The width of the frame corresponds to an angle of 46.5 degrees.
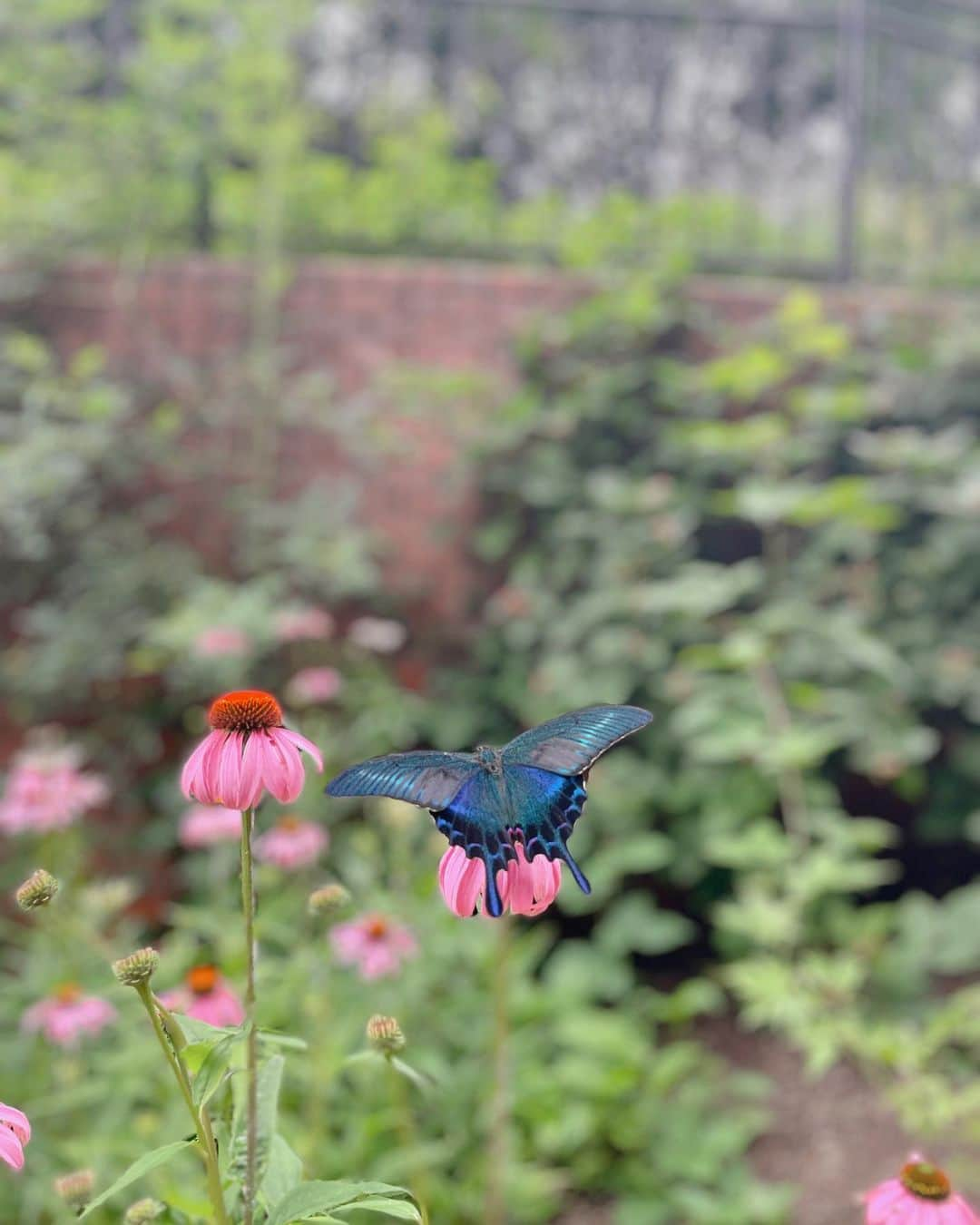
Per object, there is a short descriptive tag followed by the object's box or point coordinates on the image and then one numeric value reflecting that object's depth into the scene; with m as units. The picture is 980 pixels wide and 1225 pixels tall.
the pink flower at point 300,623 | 2.49
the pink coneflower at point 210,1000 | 1.19
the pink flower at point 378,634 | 2.60
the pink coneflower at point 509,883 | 0.64
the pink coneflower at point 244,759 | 0.67
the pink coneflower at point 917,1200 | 0.77
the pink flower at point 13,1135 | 0.63
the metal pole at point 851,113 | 3.35
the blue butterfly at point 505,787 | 0.62
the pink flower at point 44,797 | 1.78
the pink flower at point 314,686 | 2.31
